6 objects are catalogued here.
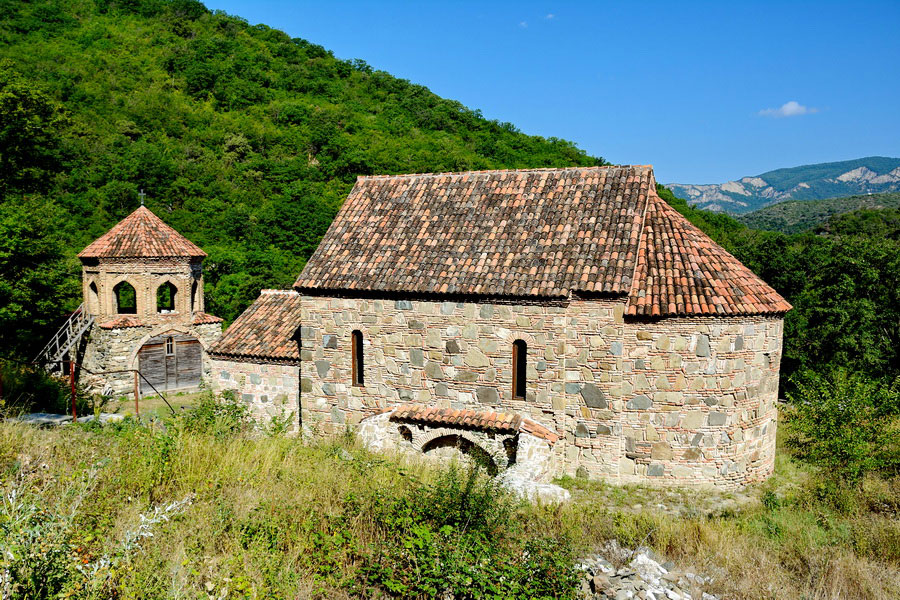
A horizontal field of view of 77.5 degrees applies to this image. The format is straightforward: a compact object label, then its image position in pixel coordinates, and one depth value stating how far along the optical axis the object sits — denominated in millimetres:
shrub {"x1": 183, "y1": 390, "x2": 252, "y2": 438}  9758
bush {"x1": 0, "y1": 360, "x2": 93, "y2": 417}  12755
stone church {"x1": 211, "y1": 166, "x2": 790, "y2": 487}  11914
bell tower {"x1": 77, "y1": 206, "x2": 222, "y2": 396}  21984
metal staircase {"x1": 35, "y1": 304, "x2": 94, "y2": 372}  21891
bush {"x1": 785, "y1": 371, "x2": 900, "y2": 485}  10539
